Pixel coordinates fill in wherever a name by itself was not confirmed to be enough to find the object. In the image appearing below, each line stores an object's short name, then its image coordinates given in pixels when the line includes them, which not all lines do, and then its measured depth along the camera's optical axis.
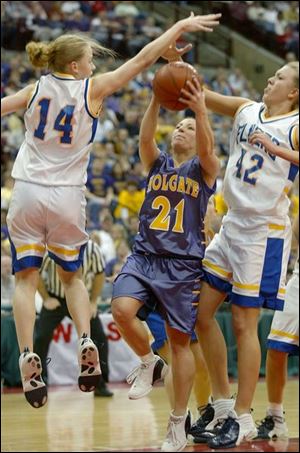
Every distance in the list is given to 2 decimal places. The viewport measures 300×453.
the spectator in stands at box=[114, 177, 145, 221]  17.38
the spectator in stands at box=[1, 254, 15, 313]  14.23
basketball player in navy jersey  7.17
